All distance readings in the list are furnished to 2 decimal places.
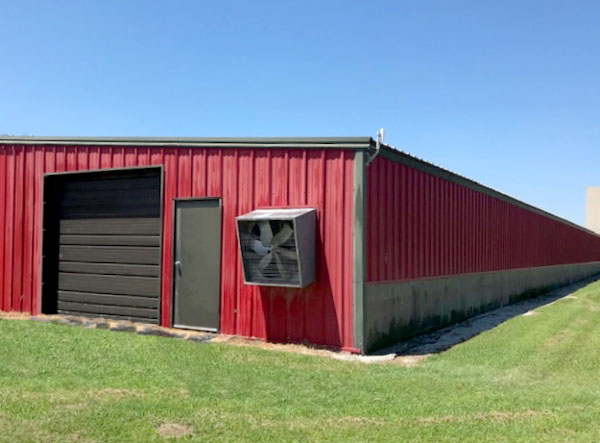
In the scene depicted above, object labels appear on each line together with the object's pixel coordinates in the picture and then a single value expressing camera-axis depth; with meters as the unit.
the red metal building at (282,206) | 8.73
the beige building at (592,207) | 71.06
